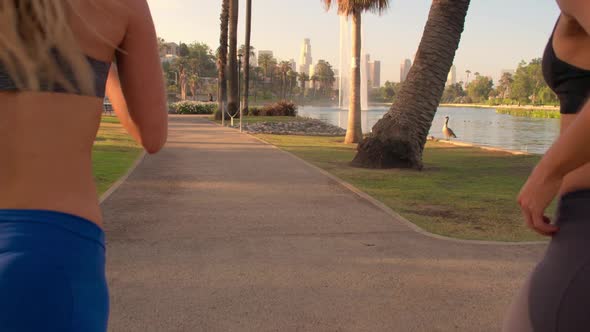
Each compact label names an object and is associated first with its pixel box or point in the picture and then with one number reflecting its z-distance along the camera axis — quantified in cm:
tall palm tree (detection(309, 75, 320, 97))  17236
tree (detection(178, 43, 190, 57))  11812
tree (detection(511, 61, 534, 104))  13275
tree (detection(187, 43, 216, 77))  11989
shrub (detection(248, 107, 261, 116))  3926
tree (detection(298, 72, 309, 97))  15425
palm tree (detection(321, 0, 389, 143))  1895
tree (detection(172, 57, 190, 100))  9992
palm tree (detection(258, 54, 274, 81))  13588
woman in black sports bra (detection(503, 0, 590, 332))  129
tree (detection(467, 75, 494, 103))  17862
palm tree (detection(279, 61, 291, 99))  13202
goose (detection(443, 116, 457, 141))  2209
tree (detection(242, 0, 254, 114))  4072
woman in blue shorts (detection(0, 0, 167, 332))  120
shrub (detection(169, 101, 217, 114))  4562
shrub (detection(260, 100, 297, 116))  3888
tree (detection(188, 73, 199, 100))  10227
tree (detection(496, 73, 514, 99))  16262
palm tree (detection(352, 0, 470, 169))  1209
